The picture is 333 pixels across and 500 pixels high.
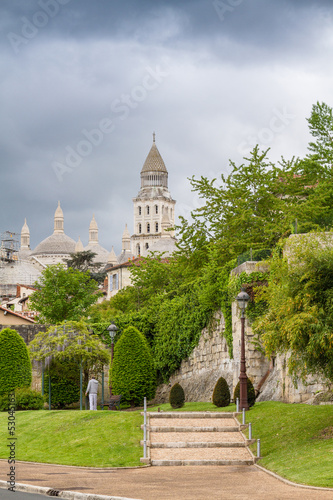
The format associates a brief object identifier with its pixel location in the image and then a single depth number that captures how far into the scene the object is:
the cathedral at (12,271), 164.12
